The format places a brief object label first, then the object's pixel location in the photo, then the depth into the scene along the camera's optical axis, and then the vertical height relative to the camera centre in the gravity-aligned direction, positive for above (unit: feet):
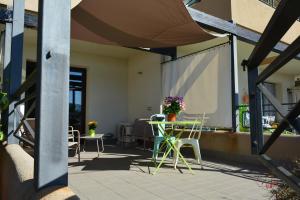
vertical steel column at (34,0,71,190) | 4.38 +0.23
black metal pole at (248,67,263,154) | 5.68 +0.00
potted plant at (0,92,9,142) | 10.75 +0.31
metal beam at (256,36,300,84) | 3.06 +0.63
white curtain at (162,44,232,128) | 20.79 +2.16
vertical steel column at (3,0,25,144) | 12.35 +2.29
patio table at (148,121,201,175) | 15.97 -1.49
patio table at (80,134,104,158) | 19.60 -1.72
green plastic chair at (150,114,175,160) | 16.77 -1.62
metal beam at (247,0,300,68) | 2.91 +0.99
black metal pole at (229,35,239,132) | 19.70 +1.48
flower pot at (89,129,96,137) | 20.88 -1.49
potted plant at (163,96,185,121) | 18.03 +0.24
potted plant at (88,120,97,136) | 20.96 -1.23
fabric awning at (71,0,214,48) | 14.79 +4.96
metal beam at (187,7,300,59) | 19.35 +5.83
